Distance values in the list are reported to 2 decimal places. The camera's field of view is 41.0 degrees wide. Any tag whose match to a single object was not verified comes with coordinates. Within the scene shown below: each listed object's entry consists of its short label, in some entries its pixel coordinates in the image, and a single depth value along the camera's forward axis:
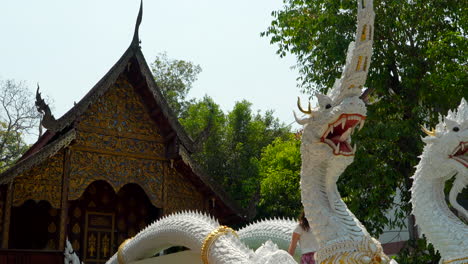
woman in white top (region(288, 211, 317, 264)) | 4.43
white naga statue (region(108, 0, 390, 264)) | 3.30
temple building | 8.69
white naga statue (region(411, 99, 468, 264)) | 4.91
